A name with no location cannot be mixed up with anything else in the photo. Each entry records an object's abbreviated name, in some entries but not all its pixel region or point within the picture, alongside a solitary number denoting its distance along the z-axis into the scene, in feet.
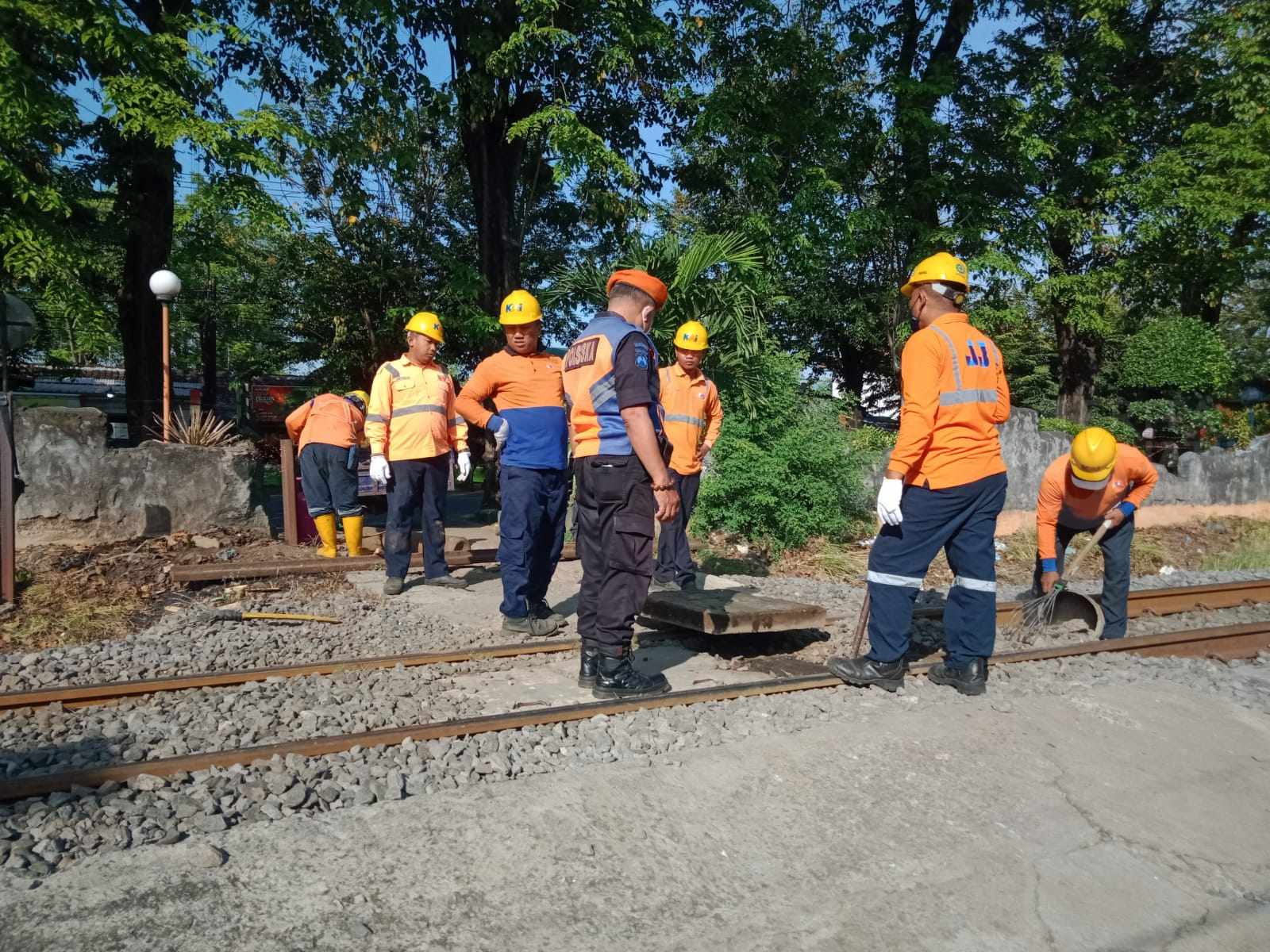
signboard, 83.51
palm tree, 33.83
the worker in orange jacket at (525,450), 19.25
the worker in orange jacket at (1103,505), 20.67
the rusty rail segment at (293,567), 24.11
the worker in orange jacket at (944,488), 15.17
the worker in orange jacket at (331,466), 27.48
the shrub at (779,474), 32.71
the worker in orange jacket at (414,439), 24.02
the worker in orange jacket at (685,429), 23.35
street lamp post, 31.89
